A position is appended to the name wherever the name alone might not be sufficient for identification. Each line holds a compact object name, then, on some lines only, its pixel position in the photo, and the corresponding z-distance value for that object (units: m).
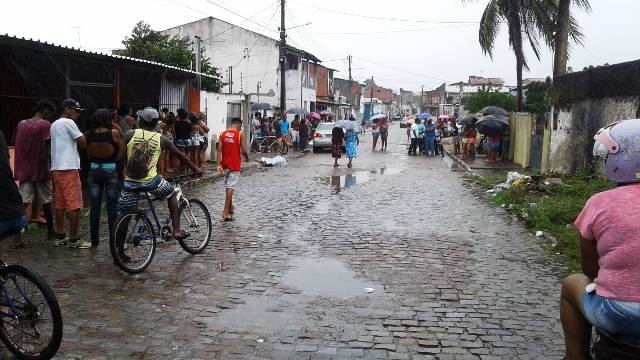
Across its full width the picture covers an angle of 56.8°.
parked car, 30.16
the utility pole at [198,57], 19.61
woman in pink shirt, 2.74
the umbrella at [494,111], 24.64
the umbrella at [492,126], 22.25
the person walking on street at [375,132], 32.39
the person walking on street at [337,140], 21.03
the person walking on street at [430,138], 28.55
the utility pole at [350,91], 83.96
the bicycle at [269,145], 27.47
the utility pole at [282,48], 32.50
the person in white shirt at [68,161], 7.46
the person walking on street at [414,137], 28.81
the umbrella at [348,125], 21.74
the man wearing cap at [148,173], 6.84
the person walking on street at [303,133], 30.51
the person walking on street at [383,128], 31.89
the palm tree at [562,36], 18.78
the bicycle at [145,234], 6.51
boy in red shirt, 10.20
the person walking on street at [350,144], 21.34
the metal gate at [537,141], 19.56
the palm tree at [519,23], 22.81
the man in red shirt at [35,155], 7.76
